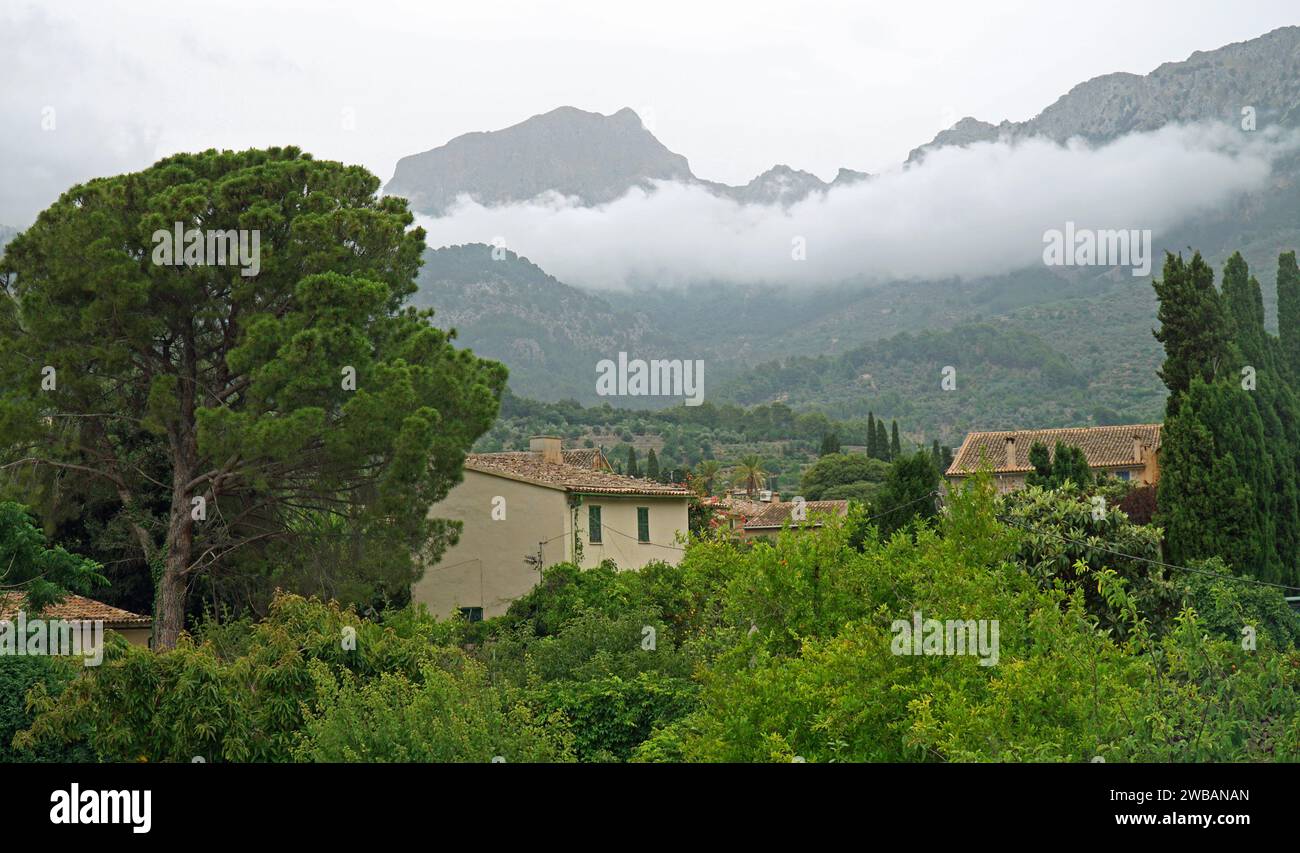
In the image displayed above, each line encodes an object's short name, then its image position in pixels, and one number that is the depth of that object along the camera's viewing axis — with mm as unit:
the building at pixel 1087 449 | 68375
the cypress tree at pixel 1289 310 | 50750
